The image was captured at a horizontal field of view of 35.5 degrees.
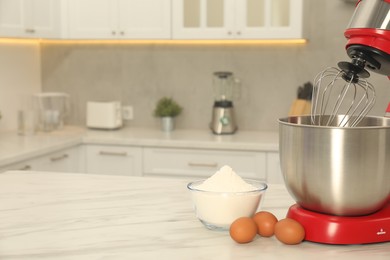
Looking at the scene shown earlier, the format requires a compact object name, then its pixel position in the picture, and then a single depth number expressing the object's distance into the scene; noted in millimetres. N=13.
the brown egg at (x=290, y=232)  1294
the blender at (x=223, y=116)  3715
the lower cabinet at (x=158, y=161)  3400
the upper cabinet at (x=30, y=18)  3381
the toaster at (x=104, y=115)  3898
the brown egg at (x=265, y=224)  1340
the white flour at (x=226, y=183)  1374
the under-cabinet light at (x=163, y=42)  3834
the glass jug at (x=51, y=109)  3869
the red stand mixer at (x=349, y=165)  1270
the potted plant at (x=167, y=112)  3883
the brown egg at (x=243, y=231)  1293
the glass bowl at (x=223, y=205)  1354
